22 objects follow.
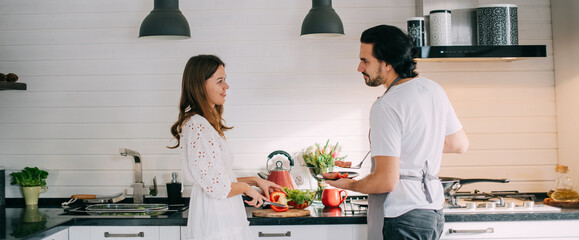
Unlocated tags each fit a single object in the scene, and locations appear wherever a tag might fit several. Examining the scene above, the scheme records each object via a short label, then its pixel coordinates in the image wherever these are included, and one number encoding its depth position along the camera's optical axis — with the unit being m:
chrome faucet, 3.67
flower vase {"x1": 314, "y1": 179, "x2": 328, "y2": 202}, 3.56
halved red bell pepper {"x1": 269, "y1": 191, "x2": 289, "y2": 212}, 3.12
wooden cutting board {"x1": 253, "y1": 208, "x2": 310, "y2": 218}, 3.08
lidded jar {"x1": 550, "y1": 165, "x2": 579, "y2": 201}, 3.30
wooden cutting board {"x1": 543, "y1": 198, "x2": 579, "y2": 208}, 3.24
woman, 2.48
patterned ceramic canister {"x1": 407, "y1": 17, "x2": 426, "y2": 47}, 3.36
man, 2.32
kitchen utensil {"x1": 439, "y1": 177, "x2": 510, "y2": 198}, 3.25
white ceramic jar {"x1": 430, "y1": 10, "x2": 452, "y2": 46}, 3.35
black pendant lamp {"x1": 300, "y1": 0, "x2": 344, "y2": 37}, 3.16
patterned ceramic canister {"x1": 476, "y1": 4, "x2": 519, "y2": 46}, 3.35
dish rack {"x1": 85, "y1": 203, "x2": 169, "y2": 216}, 3.26
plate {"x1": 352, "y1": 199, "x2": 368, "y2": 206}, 3.31
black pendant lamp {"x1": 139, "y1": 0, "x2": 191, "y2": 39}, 3.06
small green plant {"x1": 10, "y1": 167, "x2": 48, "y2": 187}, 3.64
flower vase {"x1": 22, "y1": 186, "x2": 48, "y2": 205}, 3.64
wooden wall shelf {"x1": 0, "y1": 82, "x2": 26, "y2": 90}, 3.47
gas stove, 3.12
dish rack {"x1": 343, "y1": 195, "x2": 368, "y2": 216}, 3.18
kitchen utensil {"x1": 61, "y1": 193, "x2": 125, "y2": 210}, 3.58
